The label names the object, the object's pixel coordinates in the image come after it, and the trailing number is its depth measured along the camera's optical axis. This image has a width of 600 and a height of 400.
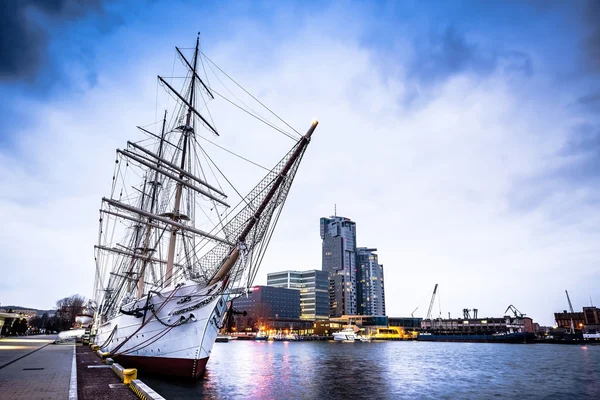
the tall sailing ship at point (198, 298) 19.27
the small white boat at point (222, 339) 123.43
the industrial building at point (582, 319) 142.88
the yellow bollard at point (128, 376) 13.95
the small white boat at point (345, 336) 136.62
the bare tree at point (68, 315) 120.62
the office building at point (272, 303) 168.89
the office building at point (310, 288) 189.62
